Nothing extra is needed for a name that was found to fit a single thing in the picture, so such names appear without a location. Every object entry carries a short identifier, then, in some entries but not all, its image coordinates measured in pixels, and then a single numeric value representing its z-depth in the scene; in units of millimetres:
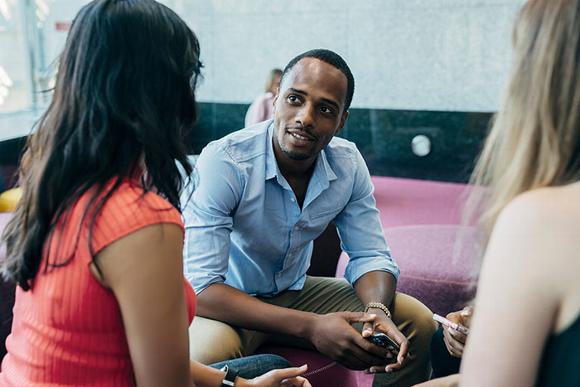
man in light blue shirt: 1644
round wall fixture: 4629
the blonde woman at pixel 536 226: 810
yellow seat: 3211
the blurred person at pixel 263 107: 4387
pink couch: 1742
